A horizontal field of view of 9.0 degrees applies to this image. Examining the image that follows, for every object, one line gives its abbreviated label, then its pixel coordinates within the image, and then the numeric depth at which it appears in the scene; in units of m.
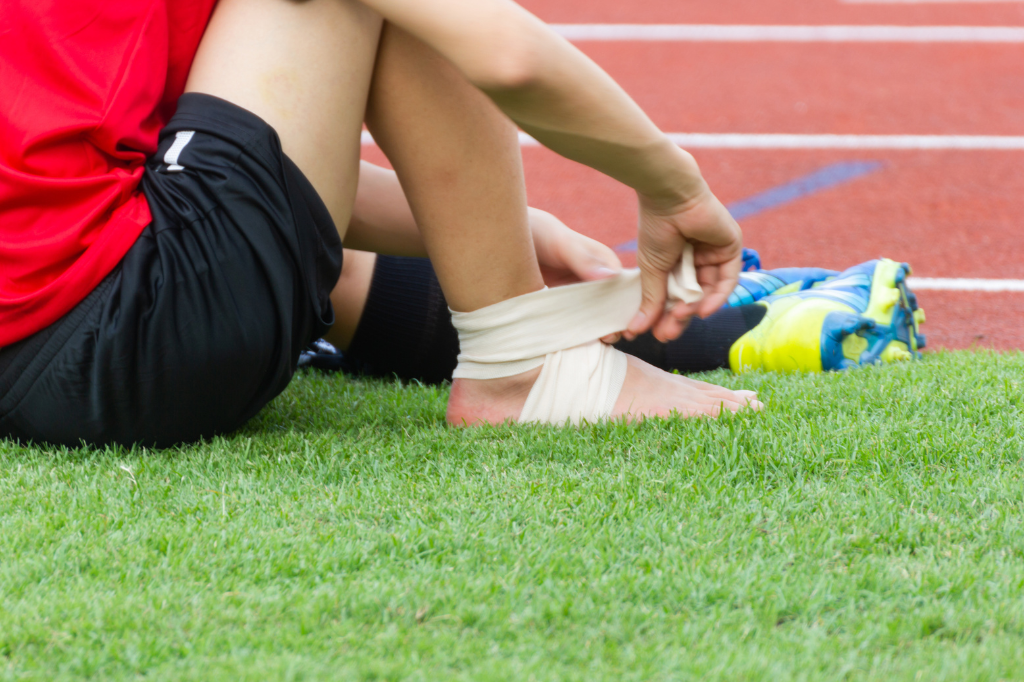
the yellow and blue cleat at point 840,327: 5.14
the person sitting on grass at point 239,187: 4.83
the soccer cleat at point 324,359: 5.21
